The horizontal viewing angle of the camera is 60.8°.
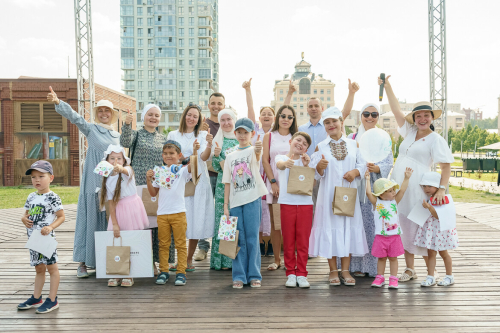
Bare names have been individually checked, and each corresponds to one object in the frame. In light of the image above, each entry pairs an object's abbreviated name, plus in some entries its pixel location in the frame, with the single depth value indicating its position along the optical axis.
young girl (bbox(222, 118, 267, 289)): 4.42
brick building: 21.73
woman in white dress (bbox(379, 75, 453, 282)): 4.43
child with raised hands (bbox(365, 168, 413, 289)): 4.32
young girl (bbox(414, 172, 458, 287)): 4.36
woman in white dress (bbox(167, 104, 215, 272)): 5.04
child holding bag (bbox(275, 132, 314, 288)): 4.38
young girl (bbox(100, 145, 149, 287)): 4.48
